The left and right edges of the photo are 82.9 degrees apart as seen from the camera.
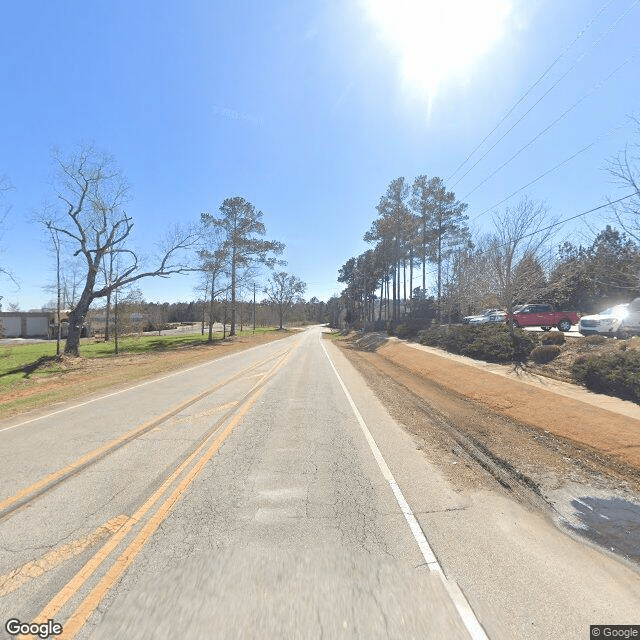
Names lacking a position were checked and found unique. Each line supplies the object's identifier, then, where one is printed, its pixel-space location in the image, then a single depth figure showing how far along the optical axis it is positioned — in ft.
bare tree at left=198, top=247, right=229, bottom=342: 117.60
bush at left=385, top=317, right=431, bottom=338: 116.88
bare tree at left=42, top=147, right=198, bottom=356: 74.86
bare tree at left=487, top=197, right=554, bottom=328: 59.06
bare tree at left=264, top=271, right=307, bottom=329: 253.44
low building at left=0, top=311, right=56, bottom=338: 191.75
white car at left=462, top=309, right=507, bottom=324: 97.04
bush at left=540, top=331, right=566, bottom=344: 54.34
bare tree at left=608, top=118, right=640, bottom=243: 24.57
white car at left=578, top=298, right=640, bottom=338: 51.52
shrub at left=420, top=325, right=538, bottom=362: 55.21
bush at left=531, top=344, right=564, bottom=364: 50.85
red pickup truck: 77.05
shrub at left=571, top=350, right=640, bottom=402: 31.37
